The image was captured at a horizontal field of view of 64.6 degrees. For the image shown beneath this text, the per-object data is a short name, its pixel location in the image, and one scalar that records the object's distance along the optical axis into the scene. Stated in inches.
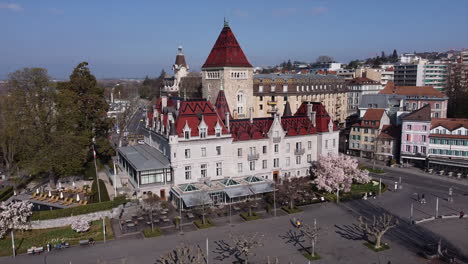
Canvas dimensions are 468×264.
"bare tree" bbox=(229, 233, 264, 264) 1279.5
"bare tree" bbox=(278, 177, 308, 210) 1887.3
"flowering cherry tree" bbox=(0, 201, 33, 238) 1549.0
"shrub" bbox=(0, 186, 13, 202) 2006.4
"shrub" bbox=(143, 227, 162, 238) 1588.3
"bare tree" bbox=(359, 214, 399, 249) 1430.9
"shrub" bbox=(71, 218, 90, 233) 1601.9
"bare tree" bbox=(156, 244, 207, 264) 1103.6
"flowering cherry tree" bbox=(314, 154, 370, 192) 2092.8
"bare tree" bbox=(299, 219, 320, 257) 1386.6
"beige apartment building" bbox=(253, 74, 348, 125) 3742.6
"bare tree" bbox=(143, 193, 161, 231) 1766.0
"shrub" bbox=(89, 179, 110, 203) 1962.0
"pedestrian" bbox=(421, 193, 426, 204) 1978.3
